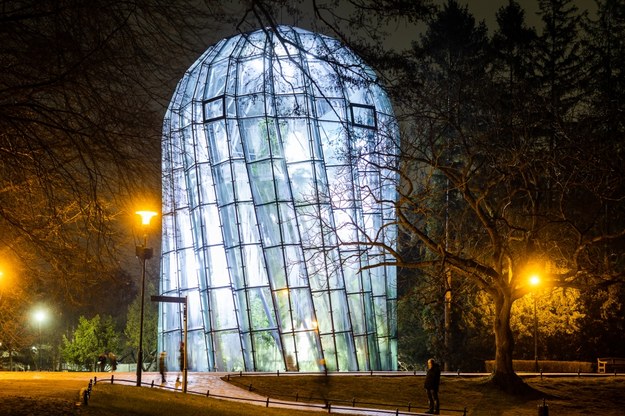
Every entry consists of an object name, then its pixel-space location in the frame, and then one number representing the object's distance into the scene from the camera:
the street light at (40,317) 48.28
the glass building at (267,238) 39.81
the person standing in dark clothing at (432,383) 19.73
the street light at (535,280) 24.82
